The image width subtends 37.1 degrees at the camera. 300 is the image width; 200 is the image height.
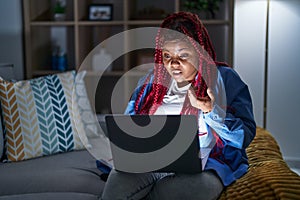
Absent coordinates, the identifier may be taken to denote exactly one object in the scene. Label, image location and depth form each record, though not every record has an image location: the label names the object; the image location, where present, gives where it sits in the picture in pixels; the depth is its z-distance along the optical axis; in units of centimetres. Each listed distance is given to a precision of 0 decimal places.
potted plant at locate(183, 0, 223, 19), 318
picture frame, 327
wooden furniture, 315
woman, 146
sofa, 146
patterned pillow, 207
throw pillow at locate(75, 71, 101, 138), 236
